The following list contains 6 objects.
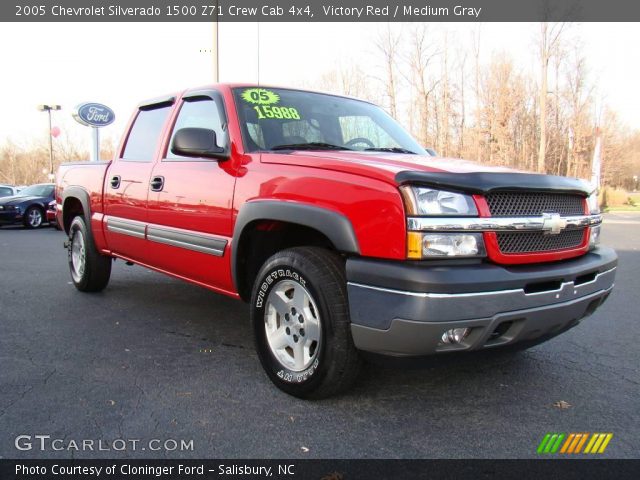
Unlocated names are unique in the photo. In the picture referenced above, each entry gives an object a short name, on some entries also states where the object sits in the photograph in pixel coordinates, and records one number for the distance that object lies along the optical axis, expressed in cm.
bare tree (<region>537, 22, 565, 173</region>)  2648
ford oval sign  1744
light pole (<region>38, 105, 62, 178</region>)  4639
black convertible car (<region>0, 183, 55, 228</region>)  1586
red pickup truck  235
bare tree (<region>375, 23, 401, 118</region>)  2466
